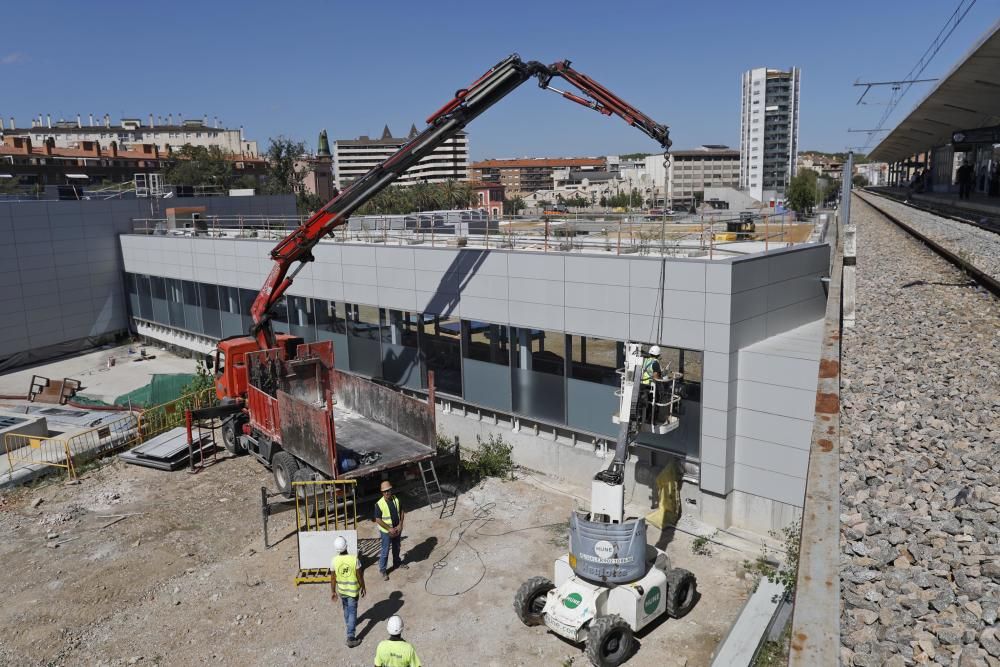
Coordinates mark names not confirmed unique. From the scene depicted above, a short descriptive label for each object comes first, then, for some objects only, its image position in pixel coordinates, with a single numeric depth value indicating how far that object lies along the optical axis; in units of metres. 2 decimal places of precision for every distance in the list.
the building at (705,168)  149.12
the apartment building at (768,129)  149.75
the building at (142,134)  122.75
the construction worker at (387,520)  11.06
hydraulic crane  13.80
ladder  13.68
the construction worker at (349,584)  9.23
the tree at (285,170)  85.03
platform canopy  27.36
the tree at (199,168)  77.81
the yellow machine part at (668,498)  12.87
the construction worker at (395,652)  7.23
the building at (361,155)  172.75
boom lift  8.84
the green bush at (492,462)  15.44
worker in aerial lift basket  10.37
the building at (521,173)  193.25
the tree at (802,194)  58.88
